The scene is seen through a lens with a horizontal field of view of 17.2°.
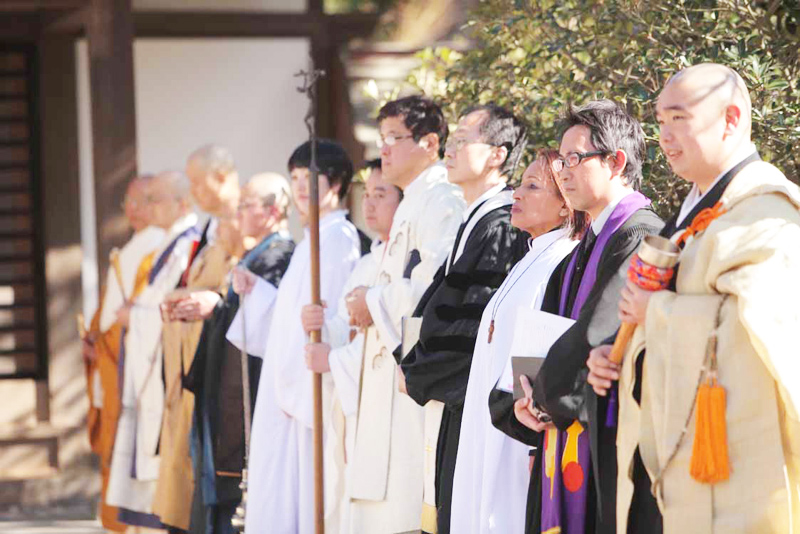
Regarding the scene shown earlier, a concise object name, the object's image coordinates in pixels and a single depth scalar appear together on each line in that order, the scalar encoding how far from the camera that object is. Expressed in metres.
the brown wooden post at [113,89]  16.90
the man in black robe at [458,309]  9.25
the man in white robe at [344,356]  11.09
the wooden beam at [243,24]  18.45
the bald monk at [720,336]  6.06
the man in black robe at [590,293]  7.07
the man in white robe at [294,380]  12.34
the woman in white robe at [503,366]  8.35
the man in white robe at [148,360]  15.64
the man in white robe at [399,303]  10.30
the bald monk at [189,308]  14.18
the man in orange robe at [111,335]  16.47
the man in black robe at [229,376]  13.40
